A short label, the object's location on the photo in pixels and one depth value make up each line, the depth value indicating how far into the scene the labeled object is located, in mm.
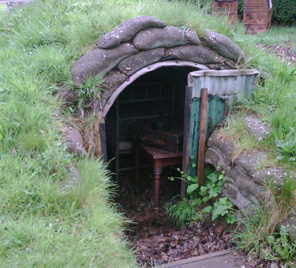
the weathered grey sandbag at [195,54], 4602
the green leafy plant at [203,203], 4074
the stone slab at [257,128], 4051
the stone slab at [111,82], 4270
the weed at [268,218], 3277
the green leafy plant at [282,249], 3111
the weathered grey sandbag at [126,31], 4270
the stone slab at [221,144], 4180
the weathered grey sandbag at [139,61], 4371
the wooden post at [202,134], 4582
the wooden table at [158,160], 5410
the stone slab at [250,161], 3718
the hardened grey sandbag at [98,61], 4156
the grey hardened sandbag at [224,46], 4770
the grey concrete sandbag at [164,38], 4367
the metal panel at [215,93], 4547
